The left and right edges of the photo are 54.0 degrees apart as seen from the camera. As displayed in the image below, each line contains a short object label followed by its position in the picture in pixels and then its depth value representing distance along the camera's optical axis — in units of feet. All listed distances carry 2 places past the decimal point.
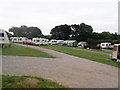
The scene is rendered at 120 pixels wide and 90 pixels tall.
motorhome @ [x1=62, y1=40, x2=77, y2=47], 110.72
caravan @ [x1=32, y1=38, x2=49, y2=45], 106.01
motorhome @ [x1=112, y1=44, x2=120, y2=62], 39.00
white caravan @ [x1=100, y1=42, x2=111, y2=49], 108.53
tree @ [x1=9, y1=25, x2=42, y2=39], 218.56
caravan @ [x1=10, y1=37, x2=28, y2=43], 128.32
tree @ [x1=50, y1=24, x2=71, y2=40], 184.88
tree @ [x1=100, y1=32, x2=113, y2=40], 163.34
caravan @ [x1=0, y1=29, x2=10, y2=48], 59.53
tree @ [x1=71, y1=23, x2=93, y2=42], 151.05
